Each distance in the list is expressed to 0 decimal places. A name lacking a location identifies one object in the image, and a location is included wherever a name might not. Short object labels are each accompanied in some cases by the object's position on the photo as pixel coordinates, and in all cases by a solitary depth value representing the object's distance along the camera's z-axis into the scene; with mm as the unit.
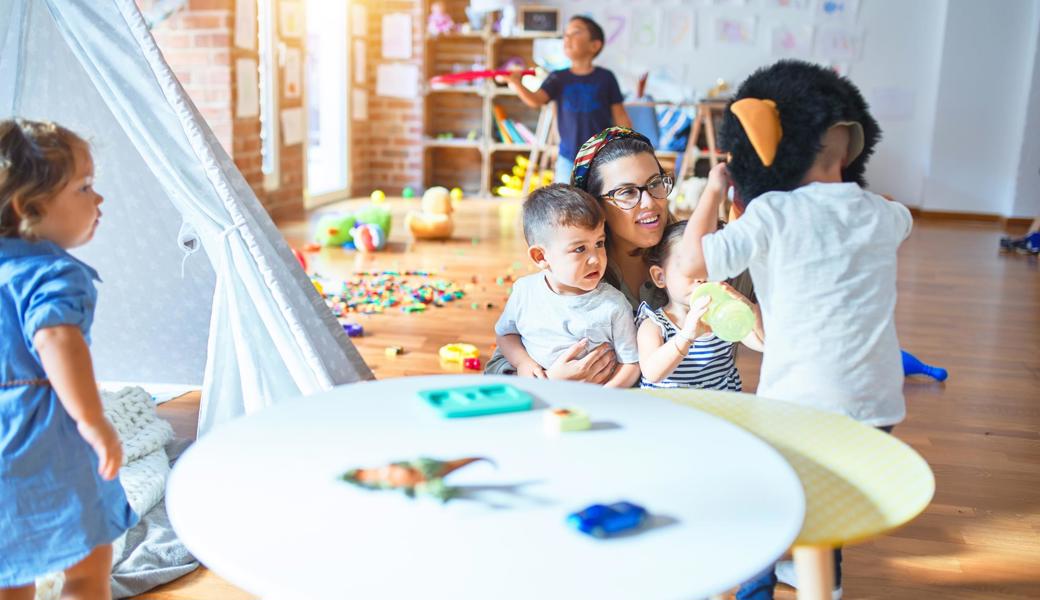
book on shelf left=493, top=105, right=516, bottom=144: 7422
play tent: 2133
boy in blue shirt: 4320
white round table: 764
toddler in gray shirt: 1736
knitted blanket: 1882
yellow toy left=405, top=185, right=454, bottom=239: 5387
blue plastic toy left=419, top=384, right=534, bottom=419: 1115
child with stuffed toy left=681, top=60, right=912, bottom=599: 1250
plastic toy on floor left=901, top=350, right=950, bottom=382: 3074
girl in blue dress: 1160
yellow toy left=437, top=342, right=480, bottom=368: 3092
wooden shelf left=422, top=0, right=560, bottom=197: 7477
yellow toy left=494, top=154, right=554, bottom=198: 7531
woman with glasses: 1787
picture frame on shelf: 7238
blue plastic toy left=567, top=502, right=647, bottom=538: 831
